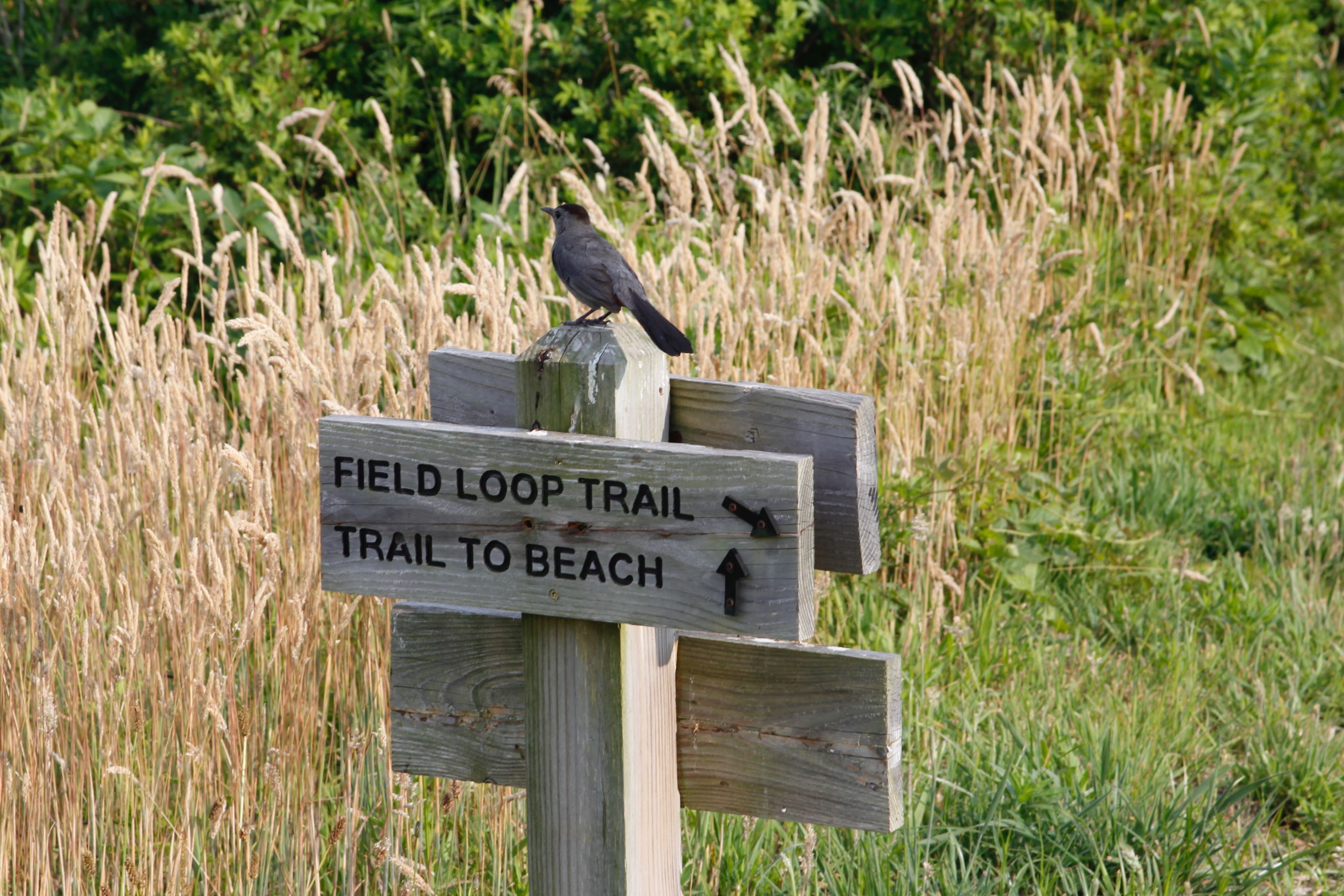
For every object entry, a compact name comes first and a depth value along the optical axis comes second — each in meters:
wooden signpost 6.48
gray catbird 7.05
